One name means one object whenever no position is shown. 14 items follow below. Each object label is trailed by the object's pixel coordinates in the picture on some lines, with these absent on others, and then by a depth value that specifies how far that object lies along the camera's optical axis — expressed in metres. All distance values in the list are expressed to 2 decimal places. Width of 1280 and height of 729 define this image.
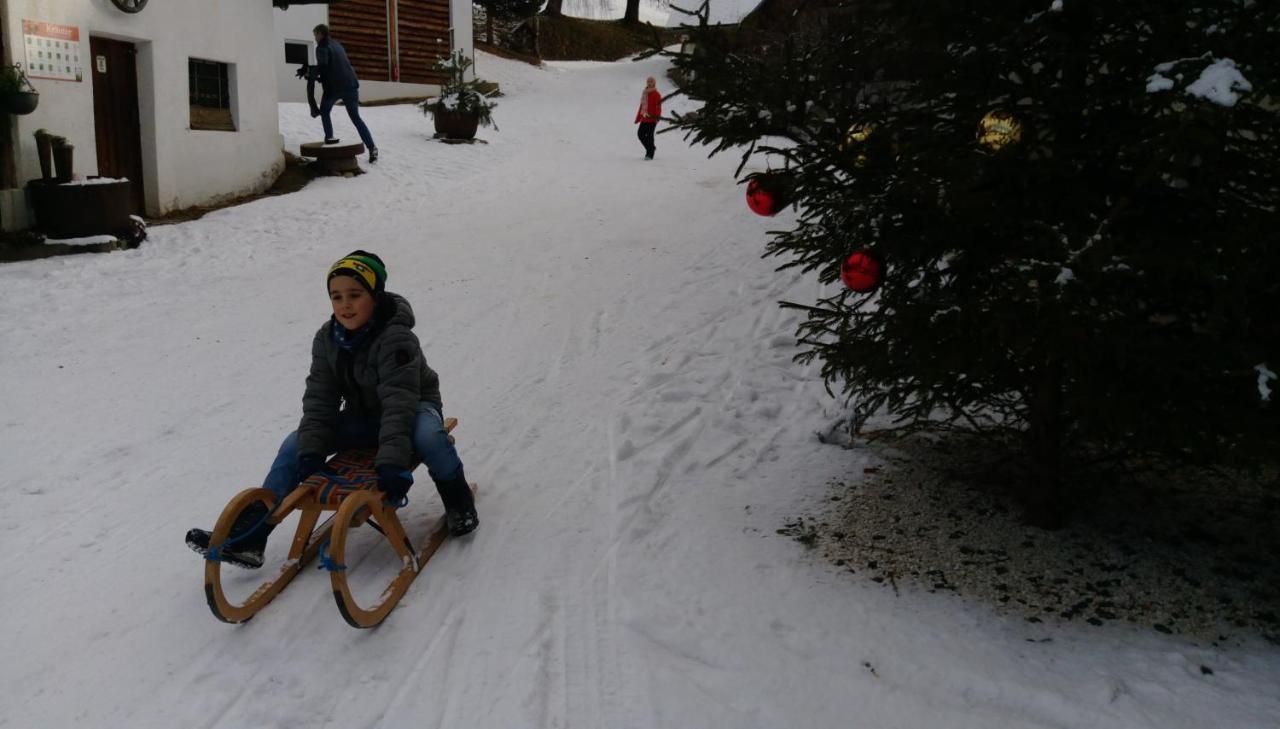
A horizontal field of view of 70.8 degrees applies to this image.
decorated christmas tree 2.87
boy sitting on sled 4.22
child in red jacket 17.22
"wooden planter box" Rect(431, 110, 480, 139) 18.19
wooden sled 3.65
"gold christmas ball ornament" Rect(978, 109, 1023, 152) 3.38
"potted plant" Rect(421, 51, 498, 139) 18.19
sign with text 10.41
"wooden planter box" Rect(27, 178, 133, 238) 10.25
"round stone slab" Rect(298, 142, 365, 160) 14.78
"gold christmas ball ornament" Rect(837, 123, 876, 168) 3.57
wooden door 11.77
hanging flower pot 9.93
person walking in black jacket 15.73
